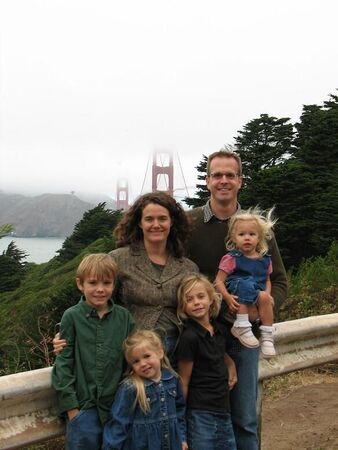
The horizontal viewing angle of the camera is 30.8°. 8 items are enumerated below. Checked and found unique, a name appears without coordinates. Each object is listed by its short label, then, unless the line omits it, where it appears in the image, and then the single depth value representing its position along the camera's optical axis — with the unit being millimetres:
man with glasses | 3041
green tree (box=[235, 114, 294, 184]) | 19188
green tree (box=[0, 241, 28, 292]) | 34094
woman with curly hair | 2756
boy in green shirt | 2486
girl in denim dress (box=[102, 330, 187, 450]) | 2492
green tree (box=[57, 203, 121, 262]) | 31458
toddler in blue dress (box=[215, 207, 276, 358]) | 2896
